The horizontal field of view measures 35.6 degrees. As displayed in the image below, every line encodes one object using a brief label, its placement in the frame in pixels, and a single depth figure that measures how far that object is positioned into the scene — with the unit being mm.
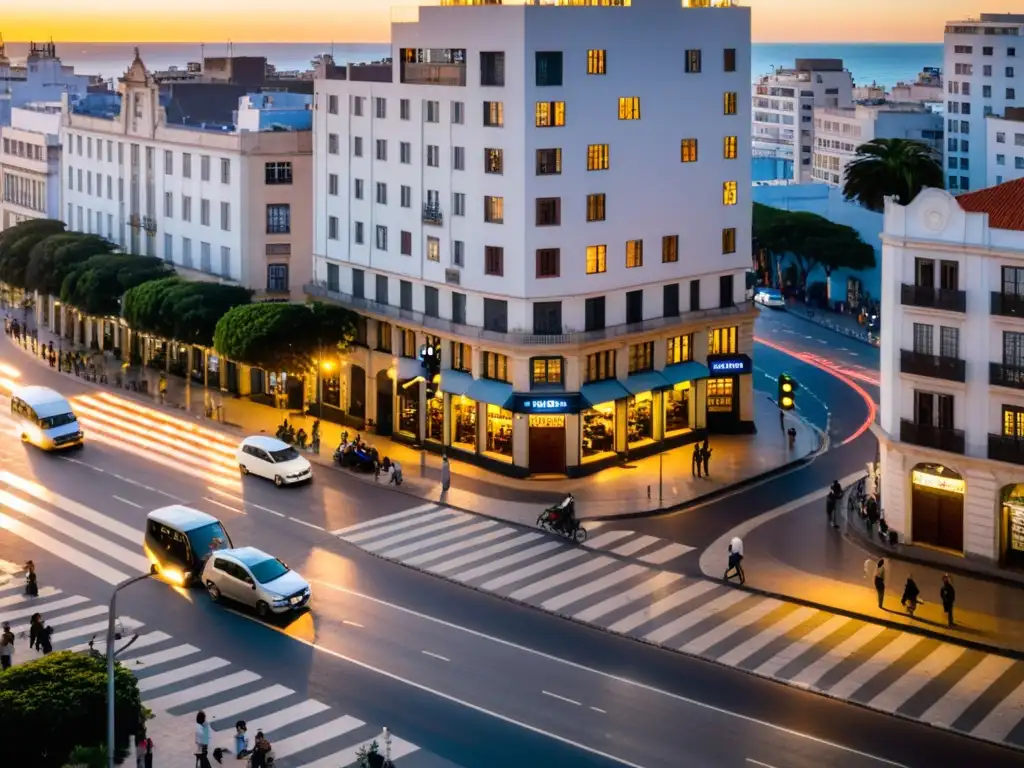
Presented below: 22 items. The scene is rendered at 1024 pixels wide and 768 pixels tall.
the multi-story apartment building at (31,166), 133125
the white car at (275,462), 76500
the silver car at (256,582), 57881
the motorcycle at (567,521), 69125
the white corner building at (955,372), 62906
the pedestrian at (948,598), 57844
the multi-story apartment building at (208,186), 98688
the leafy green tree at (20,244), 118875
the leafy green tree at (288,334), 87062
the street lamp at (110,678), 41250
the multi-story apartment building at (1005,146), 164000
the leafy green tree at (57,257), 112062
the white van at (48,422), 83375
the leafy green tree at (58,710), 42219
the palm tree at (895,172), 113812
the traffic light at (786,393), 59031
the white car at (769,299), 131875
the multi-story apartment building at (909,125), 192875
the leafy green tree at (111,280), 104250
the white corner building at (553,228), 78938
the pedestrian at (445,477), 75312
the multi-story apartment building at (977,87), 184500
